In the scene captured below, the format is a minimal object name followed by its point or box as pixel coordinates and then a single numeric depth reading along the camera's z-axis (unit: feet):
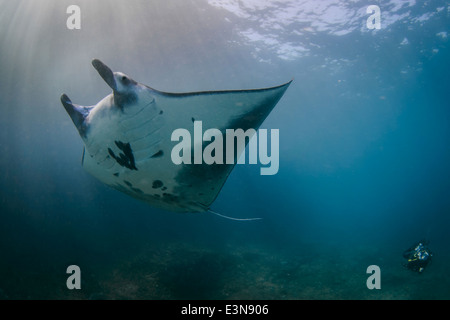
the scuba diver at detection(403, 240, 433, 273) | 25.30
